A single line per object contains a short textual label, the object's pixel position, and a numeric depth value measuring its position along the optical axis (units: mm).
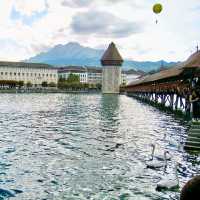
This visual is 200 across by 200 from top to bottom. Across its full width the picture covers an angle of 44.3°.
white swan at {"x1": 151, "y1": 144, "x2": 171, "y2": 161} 8464
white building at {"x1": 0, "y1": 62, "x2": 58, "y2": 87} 126567
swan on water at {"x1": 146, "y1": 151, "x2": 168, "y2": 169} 7569
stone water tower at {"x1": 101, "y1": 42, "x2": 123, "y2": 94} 100147
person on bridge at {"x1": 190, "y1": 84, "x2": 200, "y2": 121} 15576
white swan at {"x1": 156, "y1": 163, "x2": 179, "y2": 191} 6004
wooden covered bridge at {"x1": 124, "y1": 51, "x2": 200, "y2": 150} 10130
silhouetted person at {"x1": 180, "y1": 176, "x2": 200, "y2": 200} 1963
